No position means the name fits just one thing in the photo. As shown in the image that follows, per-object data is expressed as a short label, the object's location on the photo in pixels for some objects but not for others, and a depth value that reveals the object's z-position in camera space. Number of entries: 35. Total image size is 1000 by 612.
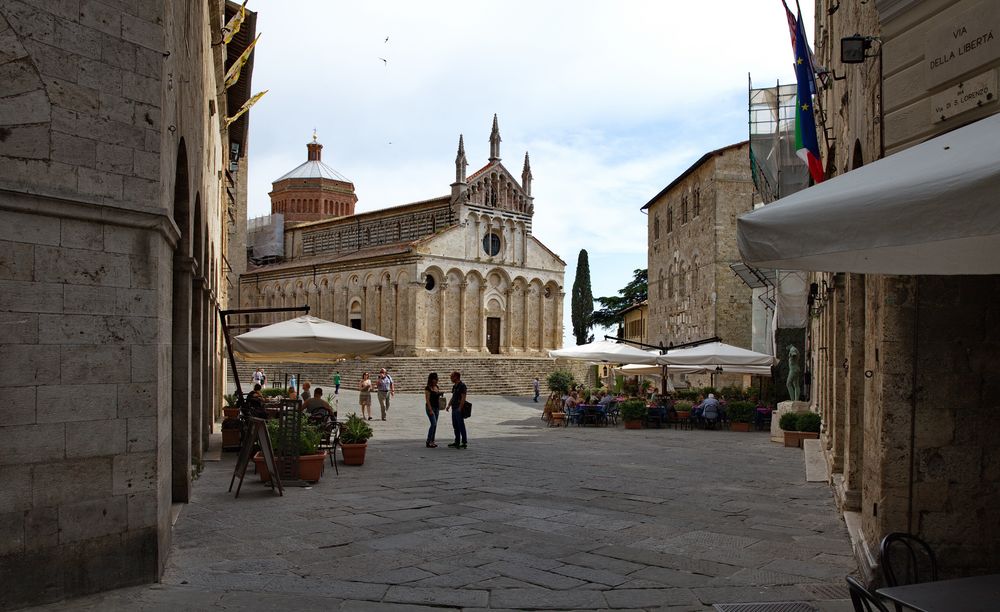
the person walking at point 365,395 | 21.59
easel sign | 8.66
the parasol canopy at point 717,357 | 19.05
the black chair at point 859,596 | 3.09
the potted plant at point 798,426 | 14.91
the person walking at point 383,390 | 21.80
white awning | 2.88
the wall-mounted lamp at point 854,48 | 5.68
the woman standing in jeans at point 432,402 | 14.47
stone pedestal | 16.26
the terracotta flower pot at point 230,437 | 12.57
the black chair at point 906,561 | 4.94
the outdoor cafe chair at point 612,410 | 20.33
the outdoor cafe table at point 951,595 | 3.29
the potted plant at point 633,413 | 19.86
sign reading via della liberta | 4.38
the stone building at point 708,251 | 28.14
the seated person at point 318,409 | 12.40
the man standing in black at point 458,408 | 14.04
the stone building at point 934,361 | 4.78
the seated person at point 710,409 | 19.27
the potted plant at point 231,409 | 13.78
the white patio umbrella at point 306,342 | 12.08
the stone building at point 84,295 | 4.83
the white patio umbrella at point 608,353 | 20.55
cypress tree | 57.97
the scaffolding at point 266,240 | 56.53
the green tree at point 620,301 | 69.00
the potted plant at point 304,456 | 9.57
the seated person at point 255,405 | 11.54
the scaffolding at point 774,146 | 18.73
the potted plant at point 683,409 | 20.45
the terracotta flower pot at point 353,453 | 11.33
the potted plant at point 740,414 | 19.69
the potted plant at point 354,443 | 11.34
